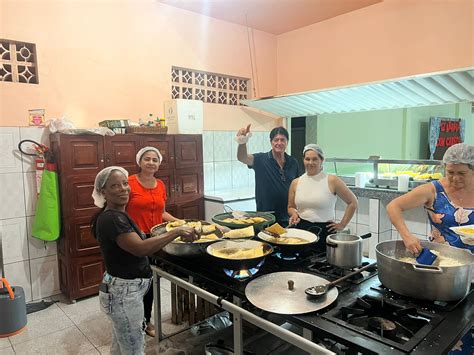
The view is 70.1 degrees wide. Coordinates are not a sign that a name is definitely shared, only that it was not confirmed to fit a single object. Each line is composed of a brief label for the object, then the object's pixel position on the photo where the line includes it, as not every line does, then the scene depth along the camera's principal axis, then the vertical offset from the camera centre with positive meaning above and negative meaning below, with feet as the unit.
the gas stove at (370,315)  3.47 -1.97
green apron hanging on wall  9.82 -1.61
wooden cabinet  9.96 -1.10
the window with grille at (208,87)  13.88 +2.85
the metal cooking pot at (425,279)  4.00 -1.61
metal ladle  4.26 -1.80
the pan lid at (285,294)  4.09 -1.88
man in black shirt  8.86 -0.59
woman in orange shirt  8.07 -1.13
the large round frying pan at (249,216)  6.75 -1.46
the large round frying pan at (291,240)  5.48 -1.54
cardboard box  12.51 +1.36
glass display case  11.37 -0.89
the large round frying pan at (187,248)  5.66 -1.64
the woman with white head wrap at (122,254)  5.41 -1.69
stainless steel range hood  10.31 +1.92
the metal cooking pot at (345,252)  5.17 -1.60
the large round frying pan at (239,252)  5.00 -1.61
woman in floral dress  5.42 -0.90
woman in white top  7.63 -1.11
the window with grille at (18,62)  9.92 +2.78
